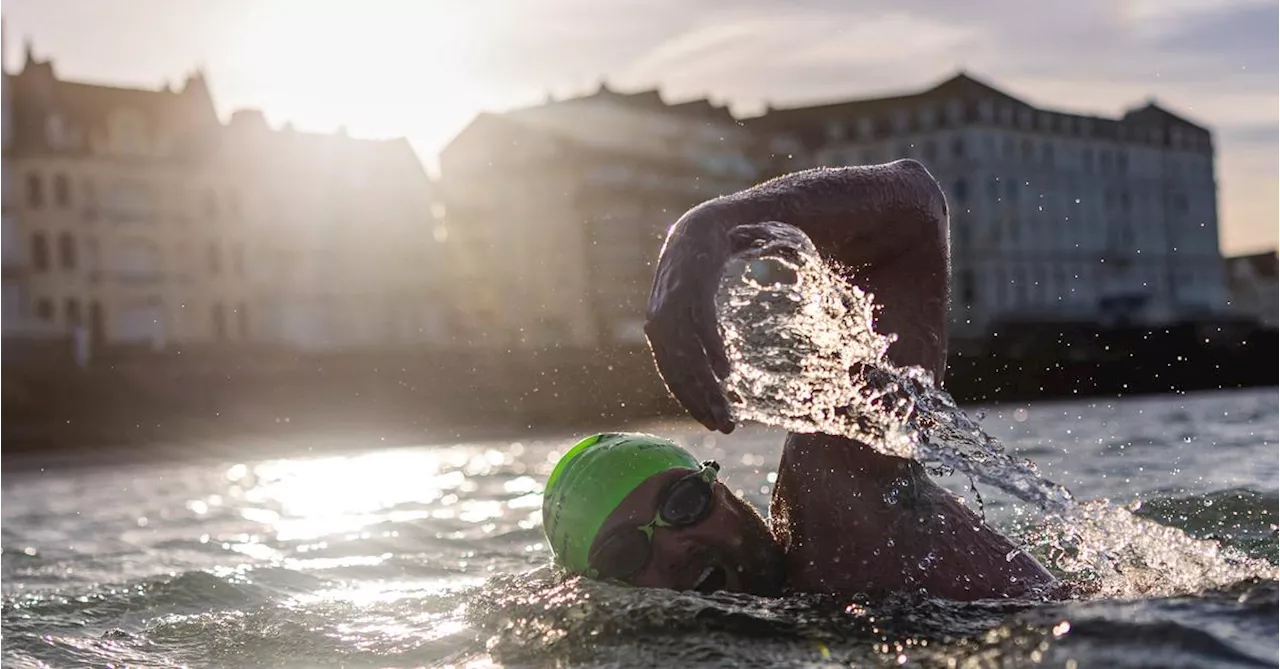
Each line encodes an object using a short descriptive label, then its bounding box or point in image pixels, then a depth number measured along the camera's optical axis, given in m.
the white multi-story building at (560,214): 67.12
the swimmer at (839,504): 4.27
